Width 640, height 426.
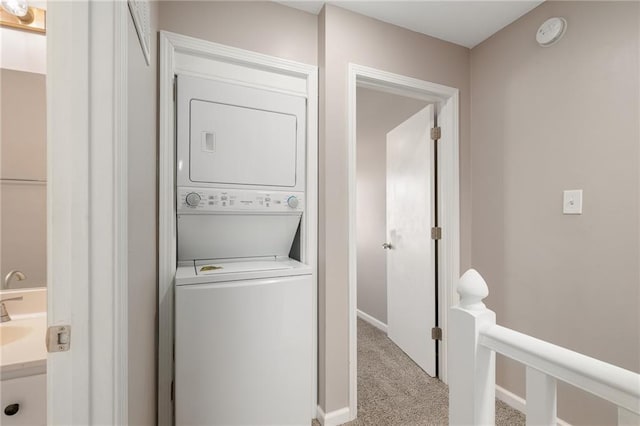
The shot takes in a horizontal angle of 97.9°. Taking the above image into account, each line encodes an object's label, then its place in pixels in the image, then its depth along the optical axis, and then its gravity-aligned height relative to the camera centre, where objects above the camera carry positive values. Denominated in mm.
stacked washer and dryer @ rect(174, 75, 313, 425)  1299 -296
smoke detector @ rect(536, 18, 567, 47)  1571 +1050
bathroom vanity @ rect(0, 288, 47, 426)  808 -512
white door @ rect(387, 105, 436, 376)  2205 -246
